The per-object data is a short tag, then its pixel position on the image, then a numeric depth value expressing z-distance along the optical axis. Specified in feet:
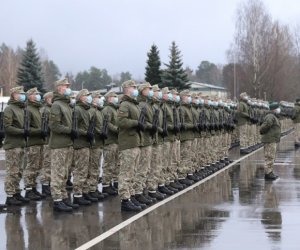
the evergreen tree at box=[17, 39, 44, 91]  165.17
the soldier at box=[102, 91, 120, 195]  41.70
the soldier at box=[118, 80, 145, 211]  34.71
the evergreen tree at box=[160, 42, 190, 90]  150.20
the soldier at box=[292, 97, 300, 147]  90.94
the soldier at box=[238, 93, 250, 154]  77.36
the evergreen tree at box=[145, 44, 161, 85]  156.76
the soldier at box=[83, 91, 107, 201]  38.91
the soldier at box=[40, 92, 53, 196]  41.37
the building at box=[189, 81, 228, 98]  299.21
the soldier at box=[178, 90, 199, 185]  46.34
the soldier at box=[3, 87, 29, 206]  36.94
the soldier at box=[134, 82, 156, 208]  36.24
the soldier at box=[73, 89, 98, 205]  37.04
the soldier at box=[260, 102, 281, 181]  50.39
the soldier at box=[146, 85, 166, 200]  38.42
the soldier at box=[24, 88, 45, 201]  39.70
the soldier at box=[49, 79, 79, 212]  34.27
